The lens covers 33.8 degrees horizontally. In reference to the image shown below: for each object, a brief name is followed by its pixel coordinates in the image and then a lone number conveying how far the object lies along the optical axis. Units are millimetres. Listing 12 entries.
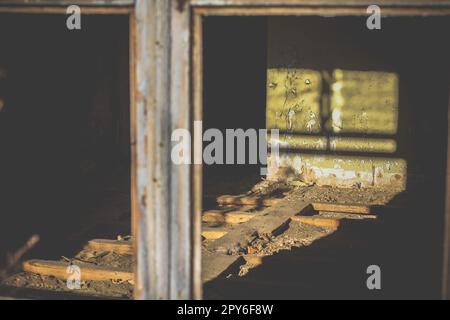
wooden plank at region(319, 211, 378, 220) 7688
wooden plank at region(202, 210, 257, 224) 7491
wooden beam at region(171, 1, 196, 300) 3018
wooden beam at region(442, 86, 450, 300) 2951
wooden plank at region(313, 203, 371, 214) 7793
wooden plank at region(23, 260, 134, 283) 5594
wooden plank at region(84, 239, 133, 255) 6277
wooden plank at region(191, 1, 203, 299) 3014
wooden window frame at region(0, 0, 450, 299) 3006
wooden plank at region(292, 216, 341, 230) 7238
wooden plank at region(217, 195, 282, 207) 8227
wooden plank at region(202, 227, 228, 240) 6867
